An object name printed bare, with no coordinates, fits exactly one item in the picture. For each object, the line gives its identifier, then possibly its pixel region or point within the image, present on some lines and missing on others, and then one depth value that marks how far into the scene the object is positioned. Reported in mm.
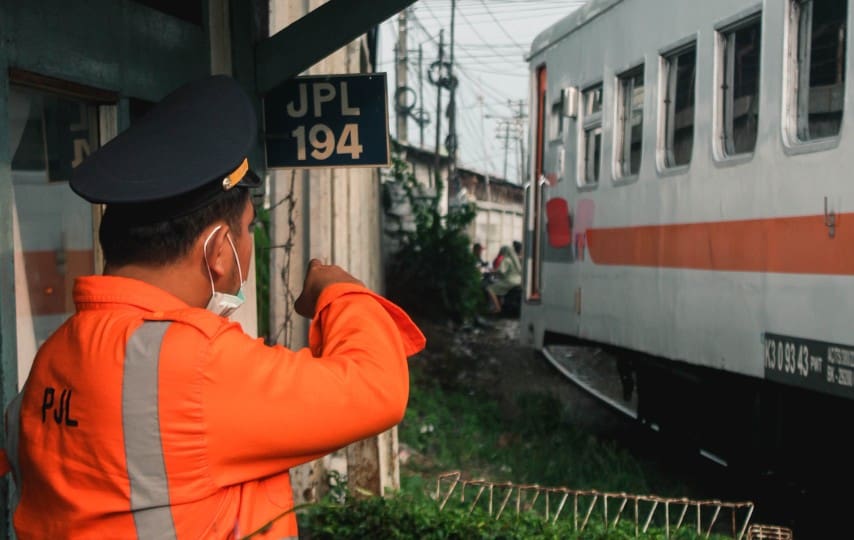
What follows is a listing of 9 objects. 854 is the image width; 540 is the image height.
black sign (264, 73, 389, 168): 4289
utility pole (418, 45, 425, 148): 30844
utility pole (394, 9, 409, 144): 27156
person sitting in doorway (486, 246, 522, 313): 20234
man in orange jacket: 1585
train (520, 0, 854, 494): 5156
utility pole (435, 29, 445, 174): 27552
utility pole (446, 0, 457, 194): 28988
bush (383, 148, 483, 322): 15289
